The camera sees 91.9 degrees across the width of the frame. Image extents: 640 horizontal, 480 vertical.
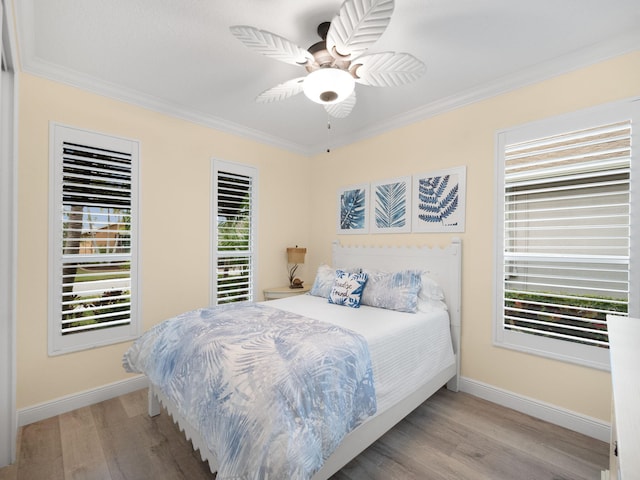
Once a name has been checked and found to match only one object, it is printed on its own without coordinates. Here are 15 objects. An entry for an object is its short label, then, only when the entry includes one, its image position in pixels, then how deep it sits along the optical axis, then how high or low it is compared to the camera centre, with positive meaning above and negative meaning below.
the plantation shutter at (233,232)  3.28 +0.09
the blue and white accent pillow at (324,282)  3.13 -0.43
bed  1.62 -0.74
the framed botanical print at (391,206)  3.12 +0.37
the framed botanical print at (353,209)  3.50 +0.37
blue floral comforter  1.23 -0.70
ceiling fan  1.39 +1.00
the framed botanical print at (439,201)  2.74 +0.38
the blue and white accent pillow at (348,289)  2.76 -0.44
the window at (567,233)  2.01 +0.07
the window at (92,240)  2.34 -0.01
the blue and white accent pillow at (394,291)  2.59 -0.43
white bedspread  1.89 -0.69
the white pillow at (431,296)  2.69 -0.48
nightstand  3.49 -0.59
